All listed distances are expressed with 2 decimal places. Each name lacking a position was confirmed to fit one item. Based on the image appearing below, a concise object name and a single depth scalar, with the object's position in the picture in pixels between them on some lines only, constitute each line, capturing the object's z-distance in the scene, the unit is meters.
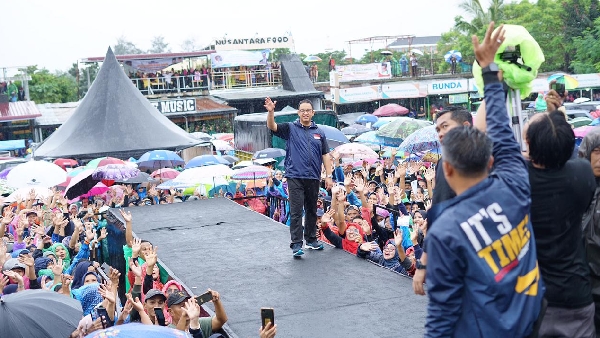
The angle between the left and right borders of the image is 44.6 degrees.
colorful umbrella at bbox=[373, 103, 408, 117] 29.92
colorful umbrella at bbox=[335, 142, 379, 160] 14.43
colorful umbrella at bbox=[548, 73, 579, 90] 23.89
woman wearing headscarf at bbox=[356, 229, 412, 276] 6.42
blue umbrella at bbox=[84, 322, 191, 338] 3.67
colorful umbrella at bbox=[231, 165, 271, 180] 12.96
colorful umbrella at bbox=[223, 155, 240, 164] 18.84
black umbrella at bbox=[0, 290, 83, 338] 4.84
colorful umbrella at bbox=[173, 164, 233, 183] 12.65
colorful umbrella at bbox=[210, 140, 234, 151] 23.95
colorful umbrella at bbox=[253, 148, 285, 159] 17.25
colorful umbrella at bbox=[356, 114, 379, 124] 27.17
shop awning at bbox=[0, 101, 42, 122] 35.43
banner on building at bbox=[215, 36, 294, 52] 42.10
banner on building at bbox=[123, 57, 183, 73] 37.03
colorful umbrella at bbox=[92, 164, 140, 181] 13.81
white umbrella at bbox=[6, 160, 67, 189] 13.63
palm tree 37.59
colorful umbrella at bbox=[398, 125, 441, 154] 12.21
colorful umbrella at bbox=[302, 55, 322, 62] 45.04
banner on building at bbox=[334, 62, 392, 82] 35.03
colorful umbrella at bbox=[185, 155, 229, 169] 15.53
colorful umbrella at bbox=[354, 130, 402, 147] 15.85
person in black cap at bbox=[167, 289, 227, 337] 4.66
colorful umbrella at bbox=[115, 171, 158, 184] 13.97
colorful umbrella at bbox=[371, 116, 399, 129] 24.58
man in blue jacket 2.43
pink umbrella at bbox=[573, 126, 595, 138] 12.64
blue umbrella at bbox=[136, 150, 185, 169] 16.08
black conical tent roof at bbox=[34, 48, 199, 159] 16.09
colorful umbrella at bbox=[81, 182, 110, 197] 13.82
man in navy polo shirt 6.72
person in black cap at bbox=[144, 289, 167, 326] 5.68
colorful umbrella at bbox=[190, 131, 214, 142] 26.13
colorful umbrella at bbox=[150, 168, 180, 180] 15.57
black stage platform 4.74
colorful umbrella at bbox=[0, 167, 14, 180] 16.22
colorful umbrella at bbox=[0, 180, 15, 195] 14.37
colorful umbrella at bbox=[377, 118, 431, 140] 15.33
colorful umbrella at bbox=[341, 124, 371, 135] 24.41
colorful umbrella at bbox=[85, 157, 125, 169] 15.41
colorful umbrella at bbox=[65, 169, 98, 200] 13.68
